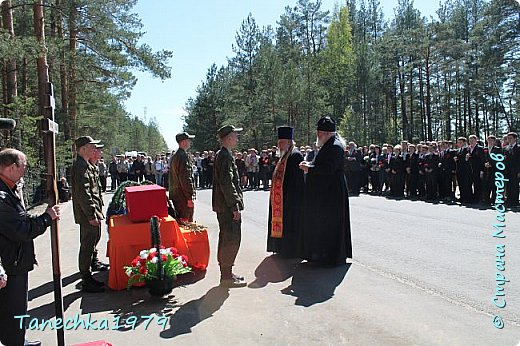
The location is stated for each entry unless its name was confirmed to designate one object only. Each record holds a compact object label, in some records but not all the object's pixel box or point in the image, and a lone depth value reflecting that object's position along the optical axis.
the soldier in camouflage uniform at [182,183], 7.65
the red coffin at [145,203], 6.15
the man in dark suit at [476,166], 13.05
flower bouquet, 5.36
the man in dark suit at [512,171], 12.10
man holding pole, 3.63
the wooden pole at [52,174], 3.75
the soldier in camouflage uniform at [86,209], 6.02
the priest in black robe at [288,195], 7.08
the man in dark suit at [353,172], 17.67
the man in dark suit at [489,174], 12.53
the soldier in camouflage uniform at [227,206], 5.90
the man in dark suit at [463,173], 13.33
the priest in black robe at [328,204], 6.50
